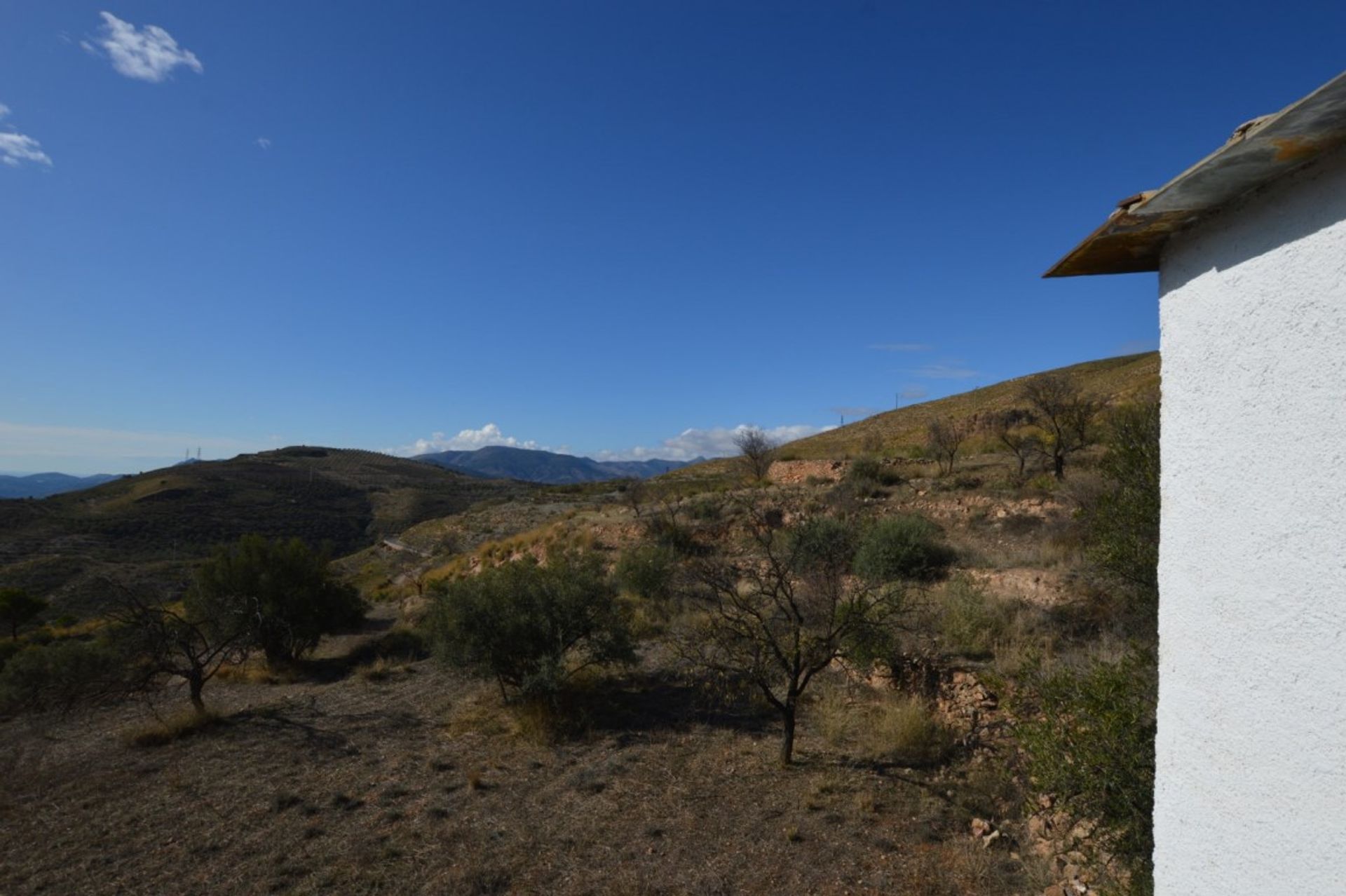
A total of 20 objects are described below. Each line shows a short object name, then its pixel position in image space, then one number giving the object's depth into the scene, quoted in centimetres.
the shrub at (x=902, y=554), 1255
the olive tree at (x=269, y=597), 1359
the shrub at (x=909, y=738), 763
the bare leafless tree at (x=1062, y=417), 1866
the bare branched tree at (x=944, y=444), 2197
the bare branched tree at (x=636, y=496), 2564
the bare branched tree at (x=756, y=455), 2941
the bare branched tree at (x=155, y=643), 1047
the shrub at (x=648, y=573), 1527
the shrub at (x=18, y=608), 2147
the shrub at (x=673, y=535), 1889
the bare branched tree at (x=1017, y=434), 2073
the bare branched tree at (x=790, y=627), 791
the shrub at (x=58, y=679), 1067
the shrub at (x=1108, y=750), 402
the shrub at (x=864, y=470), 2138
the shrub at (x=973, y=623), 929
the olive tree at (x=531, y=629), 1020
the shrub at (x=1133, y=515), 608
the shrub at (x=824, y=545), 944
